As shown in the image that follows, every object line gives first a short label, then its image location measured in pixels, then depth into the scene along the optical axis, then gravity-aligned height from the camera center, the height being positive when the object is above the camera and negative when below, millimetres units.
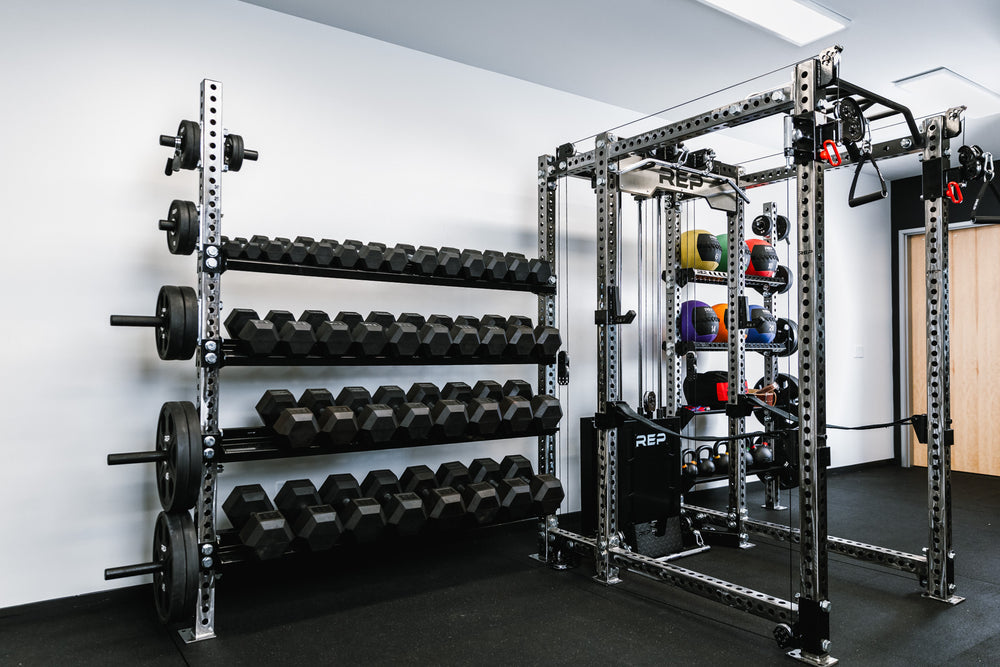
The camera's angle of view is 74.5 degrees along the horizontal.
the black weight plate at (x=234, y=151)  2410 +672
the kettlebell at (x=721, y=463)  3828 -776
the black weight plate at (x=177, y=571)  2117 -765
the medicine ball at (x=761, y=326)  3787 +20
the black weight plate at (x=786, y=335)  4090 -36
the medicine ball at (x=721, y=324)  3804 +34
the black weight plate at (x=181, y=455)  2131 -394
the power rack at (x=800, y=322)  2137 +30
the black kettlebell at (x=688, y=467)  3611 -754
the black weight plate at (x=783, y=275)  4145 +342
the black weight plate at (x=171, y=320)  2260 +53
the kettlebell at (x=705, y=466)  3713 -773
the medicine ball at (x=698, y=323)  3697 +39
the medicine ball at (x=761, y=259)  3898 +418
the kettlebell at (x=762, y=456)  3965 -766
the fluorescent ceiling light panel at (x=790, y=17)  2939 +1446
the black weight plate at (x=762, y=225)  4012 +637
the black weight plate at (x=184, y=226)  2332 +388
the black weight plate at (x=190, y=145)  2352 +682
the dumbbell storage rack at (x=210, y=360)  2336 -93
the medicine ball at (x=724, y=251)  3869 +463
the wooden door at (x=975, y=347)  5504 -171
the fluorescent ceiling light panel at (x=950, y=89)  3715 +1414
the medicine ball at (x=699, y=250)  3677 +449
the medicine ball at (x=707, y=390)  3820 -351
